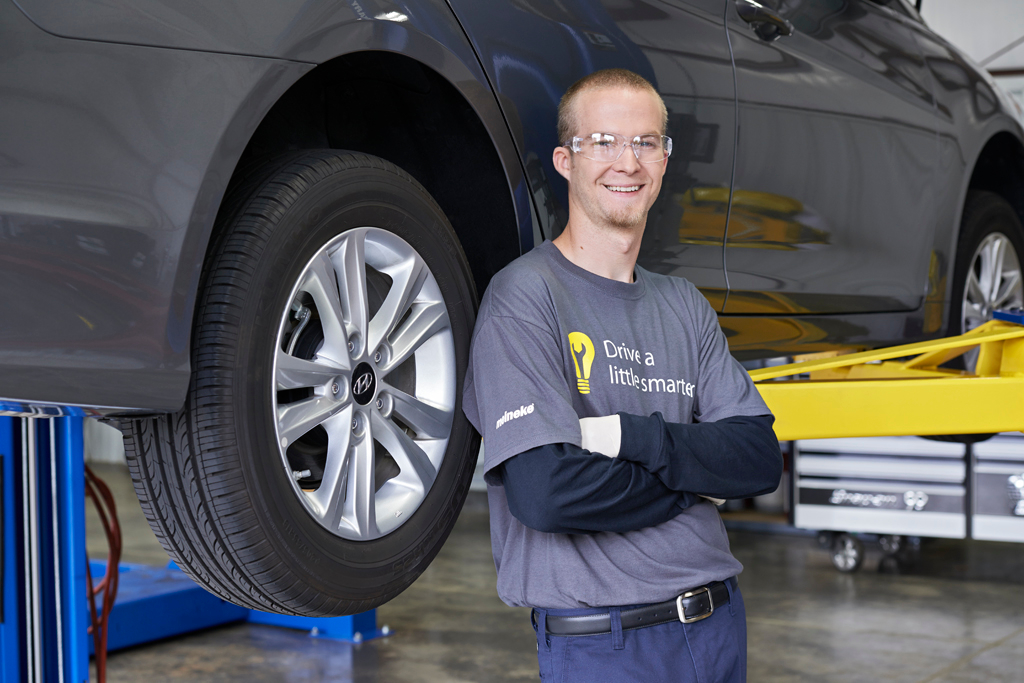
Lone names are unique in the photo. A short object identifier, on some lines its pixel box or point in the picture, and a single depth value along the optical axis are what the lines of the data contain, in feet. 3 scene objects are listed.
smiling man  4.83
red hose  9.04
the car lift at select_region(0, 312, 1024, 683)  6.73
